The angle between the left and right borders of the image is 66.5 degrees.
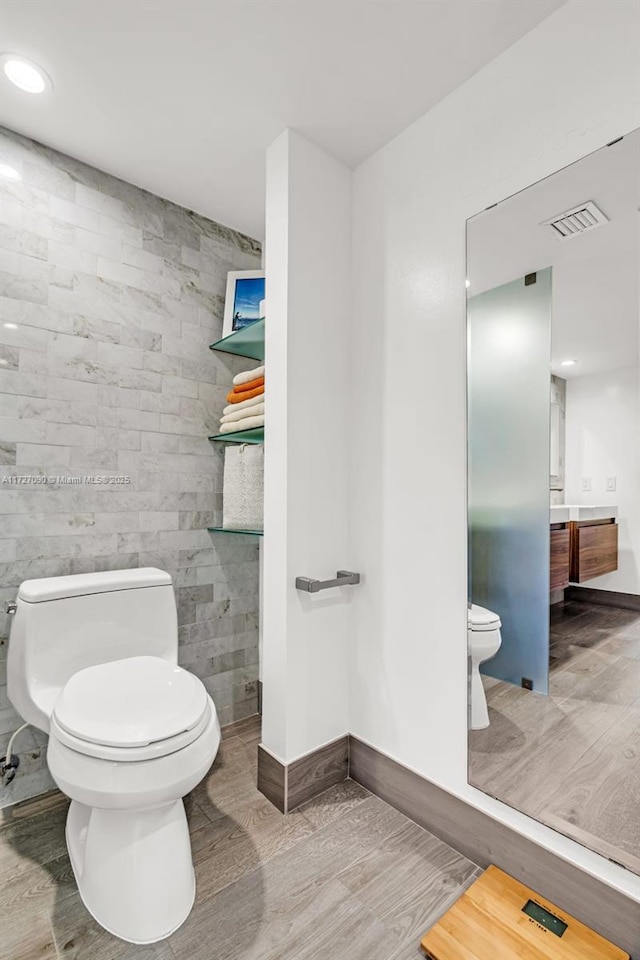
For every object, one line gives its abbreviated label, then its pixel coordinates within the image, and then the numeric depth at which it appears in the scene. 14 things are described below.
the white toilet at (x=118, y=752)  1.15
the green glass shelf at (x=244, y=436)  2.00
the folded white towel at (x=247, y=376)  1.94
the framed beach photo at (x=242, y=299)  2.18
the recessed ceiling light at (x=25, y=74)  1.44
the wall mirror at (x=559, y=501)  1.17
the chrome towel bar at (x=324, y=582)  1.64
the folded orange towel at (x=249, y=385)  1.97
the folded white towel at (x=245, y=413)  1.92
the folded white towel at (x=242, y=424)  1.90
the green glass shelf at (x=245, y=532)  1.90
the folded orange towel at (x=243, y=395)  1.97
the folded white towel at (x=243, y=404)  1.92
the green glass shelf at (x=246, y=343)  2.00
